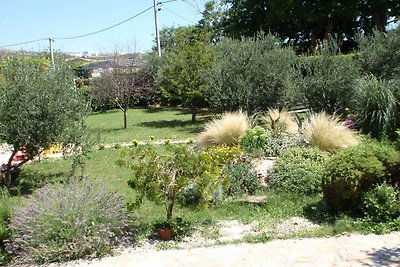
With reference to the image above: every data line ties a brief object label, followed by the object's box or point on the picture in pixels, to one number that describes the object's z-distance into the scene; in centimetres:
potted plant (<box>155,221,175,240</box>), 514
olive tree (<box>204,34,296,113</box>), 1412
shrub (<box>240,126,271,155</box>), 878
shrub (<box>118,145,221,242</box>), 517
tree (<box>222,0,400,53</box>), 2364
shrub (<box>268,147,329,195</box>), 700
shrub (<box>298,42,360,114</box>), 1227
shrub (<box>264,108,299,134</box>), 987
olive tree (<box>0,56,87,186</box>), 746
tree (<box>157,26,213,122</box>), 1759
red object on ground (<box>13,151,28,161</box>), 853
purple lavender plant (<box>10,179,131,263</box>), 466
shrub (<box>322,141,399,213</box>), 536
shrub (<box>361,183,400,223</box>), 524
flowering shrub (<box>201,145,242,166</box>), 543
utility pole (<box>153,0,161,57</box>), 2734
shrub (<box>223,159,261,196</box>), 718
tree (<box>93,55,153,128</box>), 1809
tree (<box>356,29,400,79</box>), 1343
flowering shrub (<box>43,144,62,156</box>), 823
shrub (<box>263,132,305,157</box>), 888
